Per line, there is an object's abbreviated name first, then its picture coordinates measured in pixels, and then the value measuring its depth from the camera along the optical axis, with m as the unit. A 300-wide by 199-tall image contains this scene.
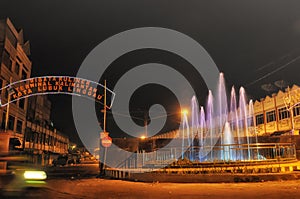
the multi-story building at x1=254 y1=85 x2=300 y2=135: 36.27
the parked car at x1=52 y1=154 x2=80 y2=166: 45.26
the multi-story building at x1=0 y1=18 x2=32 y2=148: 37.14
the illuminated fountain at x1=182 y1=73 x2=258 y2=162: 38.97
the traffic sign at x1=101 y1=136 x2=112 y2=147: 17.83
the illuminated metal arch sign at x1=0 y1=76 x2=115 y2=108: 24.00
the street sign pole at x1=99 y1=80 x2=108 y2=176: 19.02
